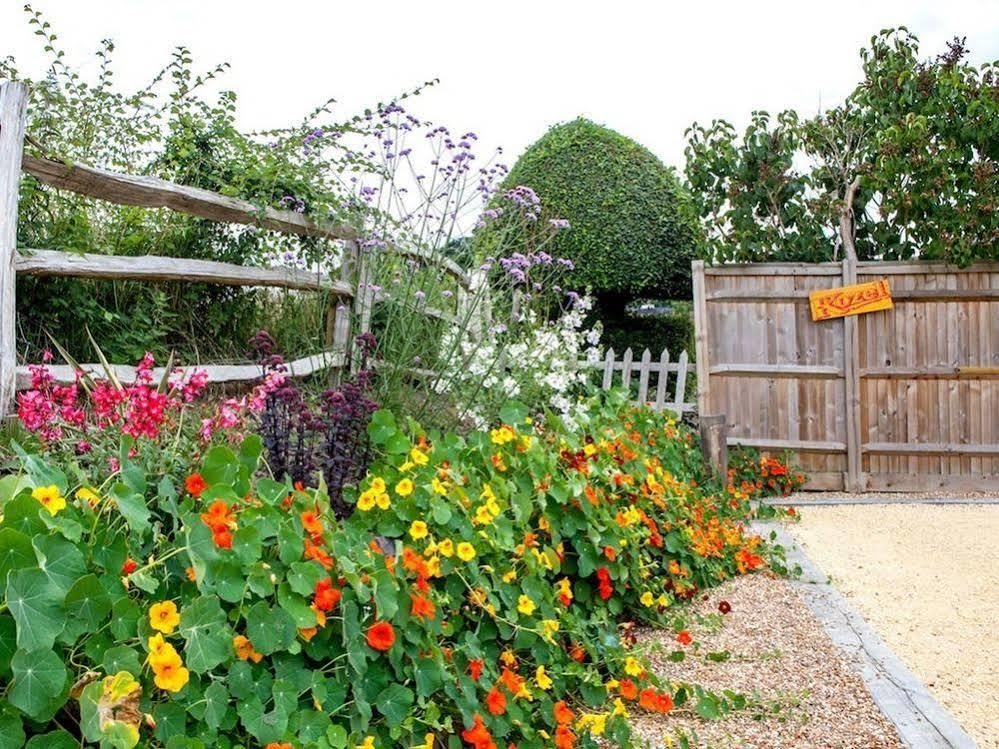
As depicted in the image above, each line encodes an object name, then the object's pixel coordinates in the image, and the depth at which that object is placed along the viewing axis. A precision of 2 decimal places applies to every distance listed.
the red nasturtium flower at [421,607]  2.23
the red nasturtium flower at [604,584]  3.39
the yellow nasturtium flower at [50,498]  1.72
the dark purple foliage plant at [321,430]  2.90
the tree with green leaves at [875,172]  7.87
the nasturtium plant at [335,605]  1.62
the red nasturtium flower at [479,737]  2.33
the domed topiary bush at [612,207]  9.34
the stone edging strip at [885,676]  3.01
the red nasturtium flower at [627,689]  2.84
